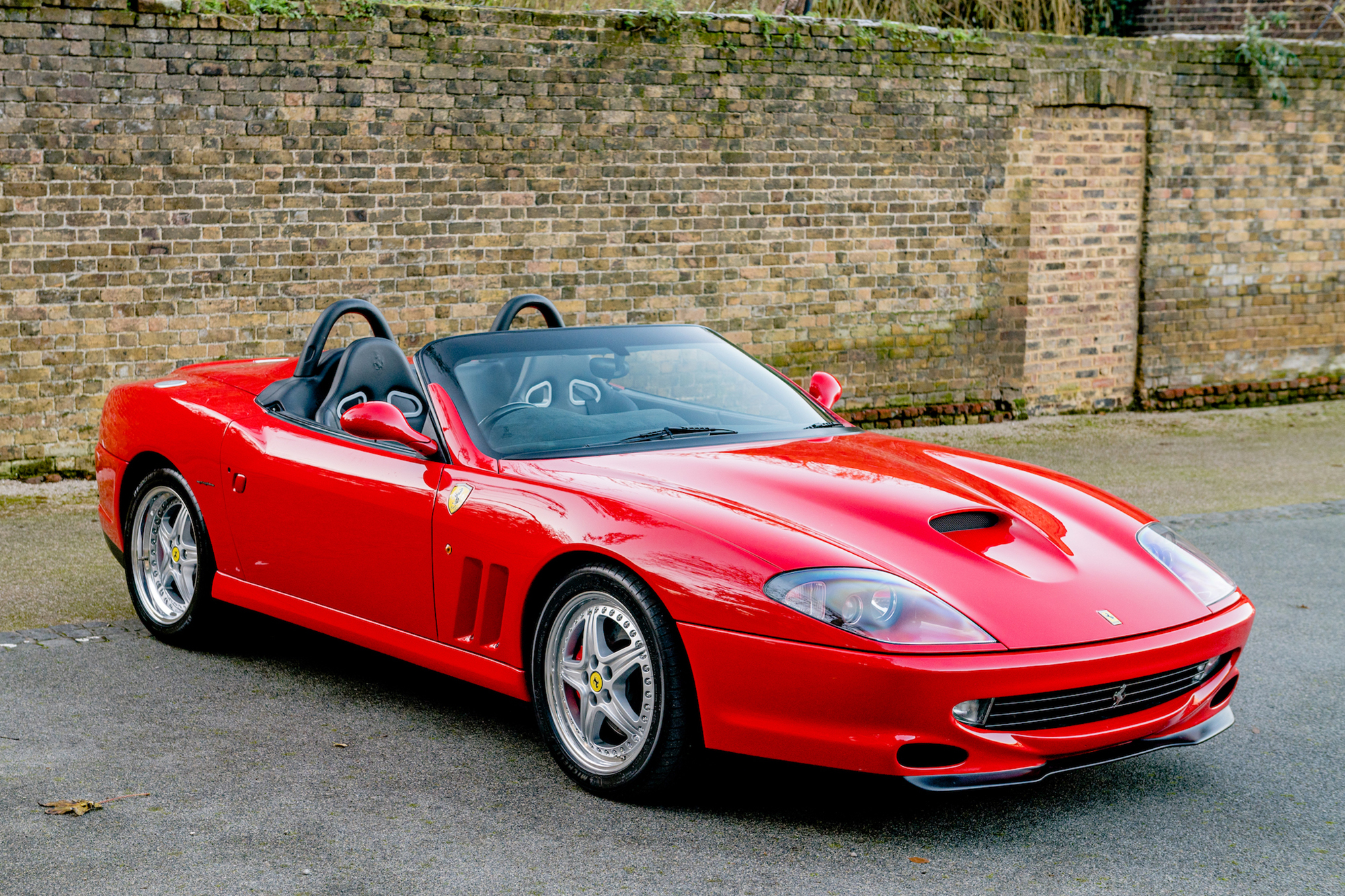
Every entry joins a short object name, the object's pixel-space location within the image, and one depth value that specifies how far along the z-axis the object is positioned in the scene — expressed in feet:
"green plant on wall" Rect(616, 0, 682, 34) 33.78
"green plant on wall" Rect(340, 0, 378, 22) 30.55
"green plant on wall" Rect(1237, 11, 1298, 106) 42.01
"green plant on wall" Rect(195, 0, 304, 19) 29.32
